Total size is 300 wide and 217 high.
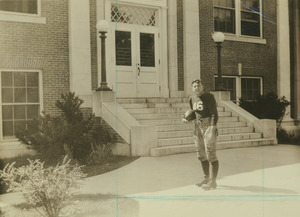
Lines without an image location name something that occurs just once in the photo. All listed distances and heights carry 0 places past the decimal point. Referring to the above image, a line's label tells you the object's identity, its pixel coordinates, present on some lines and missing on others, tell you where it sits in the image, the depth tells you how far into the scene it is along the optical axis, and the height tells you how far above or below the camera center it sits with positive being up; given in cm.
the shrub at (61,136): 901 -72
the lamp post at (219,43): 1357 +228
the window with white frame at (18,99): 1114 +26
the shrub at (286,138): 1329 -124
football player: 629 -37
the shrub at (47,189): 474 -105
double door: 1345 +167
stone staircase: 1034 -67
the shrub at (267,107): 1445 -10
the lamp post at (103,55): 1143 +159
